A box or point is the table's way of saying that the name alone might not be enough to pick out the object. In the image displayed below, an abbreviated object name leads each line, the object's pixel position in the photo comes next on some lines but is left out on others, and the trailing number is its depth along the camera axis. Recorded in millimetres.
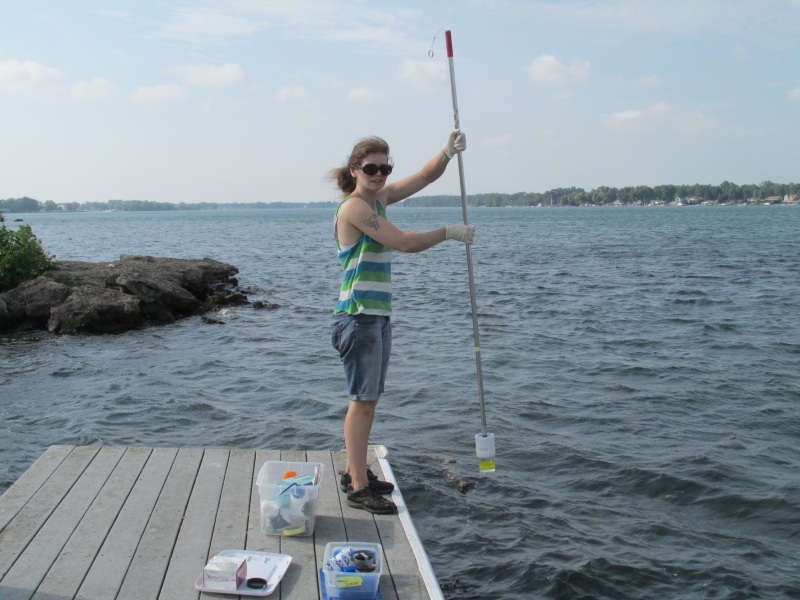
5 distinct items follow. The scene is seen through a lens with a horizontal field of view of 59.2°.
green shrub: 16516
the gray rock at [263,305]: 19450
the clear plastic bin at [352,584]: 3750
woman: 4469
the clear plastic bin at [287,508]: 4449
